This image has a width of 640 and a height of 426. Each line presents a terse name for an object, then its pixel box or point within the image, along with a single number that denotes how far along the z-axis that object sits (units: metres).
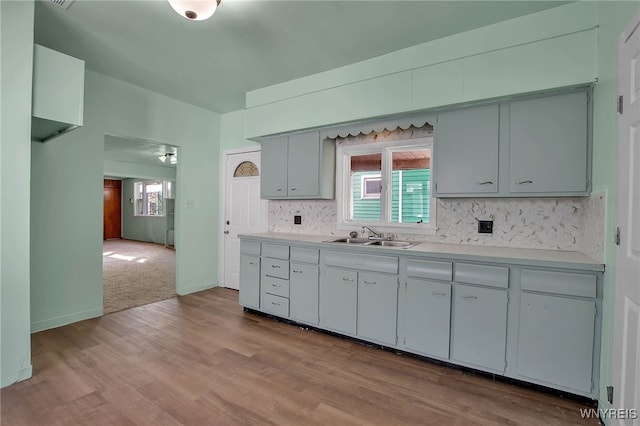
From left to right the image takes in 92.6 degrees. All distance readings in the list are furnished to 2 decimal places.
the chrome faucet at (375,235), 3.34
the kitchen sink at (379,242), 3.03
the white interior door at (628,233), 1.39
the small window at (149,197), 10.83
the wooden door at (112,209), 11.69
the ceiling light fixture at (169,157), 7.06
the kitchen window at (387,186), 3.18
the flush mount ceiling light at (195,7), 1.94
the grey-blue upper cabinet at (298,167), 3.52
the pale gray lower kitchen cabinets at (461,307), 2.03
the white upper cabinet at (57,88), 2.26
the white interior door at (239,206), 4.51
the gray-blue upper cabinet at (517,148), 2.22
